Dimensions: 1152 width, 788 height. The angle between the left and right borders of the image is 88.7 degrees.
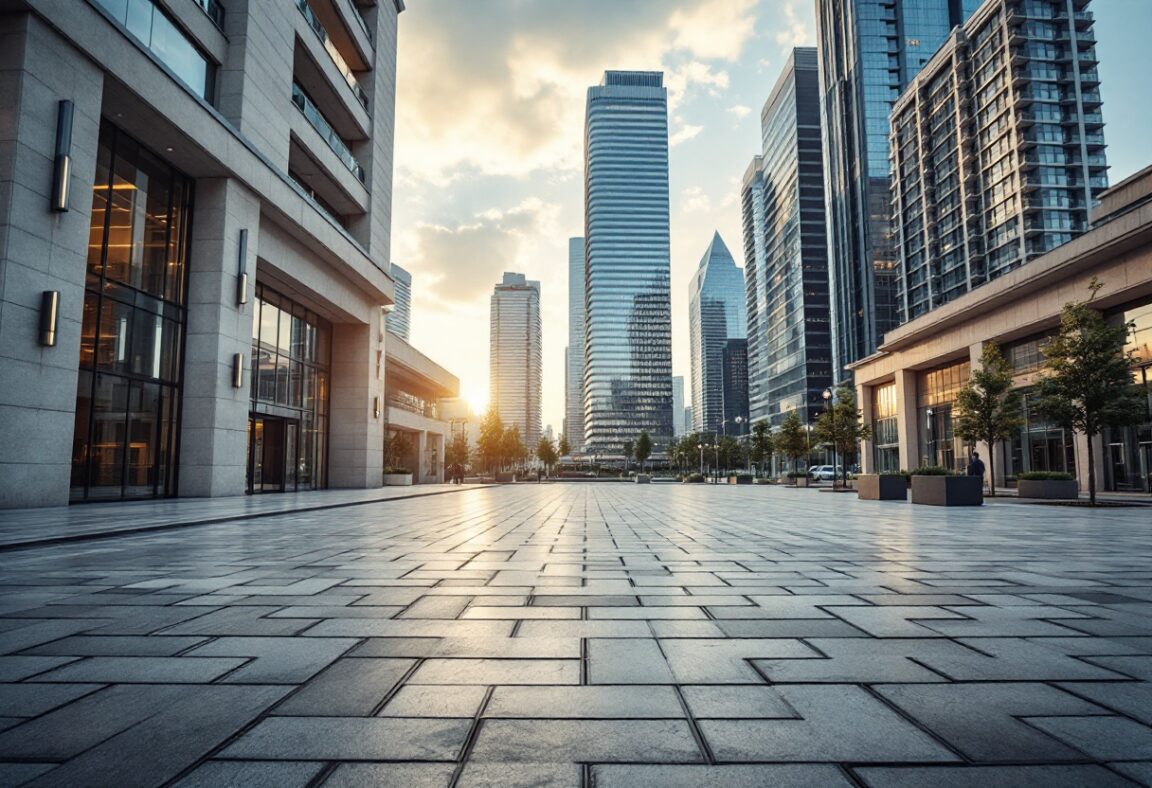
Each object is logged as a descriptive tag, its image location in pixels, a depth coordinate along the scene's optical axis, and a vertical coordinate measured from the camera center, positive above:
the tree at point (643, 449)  90.01 +0.32
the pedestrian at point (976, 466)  23.12 -0.59
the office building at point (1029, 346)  26.16 +6.46
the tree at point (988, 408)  24.91 +1.83
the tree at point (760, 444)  55.31 +0.70
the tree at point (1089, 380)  19.02 +2.34
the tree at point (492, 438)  57.60 +1.28
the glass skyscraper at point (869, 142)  93.69 +51.12
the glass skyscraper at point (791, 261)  108.50 +38.43
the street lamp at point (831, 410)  35.38 +2.62
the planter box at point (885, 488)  23.22 -1.46
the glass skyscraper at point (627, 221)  152.50 +59.46
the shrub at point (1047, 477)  23.00 -1.01
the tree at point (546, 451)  74.42 +0.01
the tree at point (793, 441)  43.09 +0.75
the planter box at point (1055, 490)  22.88 -1.51
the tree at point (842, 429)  35.31 +1.32
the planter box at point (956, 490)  19.09 -1.27
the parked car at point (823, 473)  56.25 -2.24
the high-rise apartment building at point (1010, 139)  60.88 +34.20
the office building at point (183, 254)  12.97 +6.27
